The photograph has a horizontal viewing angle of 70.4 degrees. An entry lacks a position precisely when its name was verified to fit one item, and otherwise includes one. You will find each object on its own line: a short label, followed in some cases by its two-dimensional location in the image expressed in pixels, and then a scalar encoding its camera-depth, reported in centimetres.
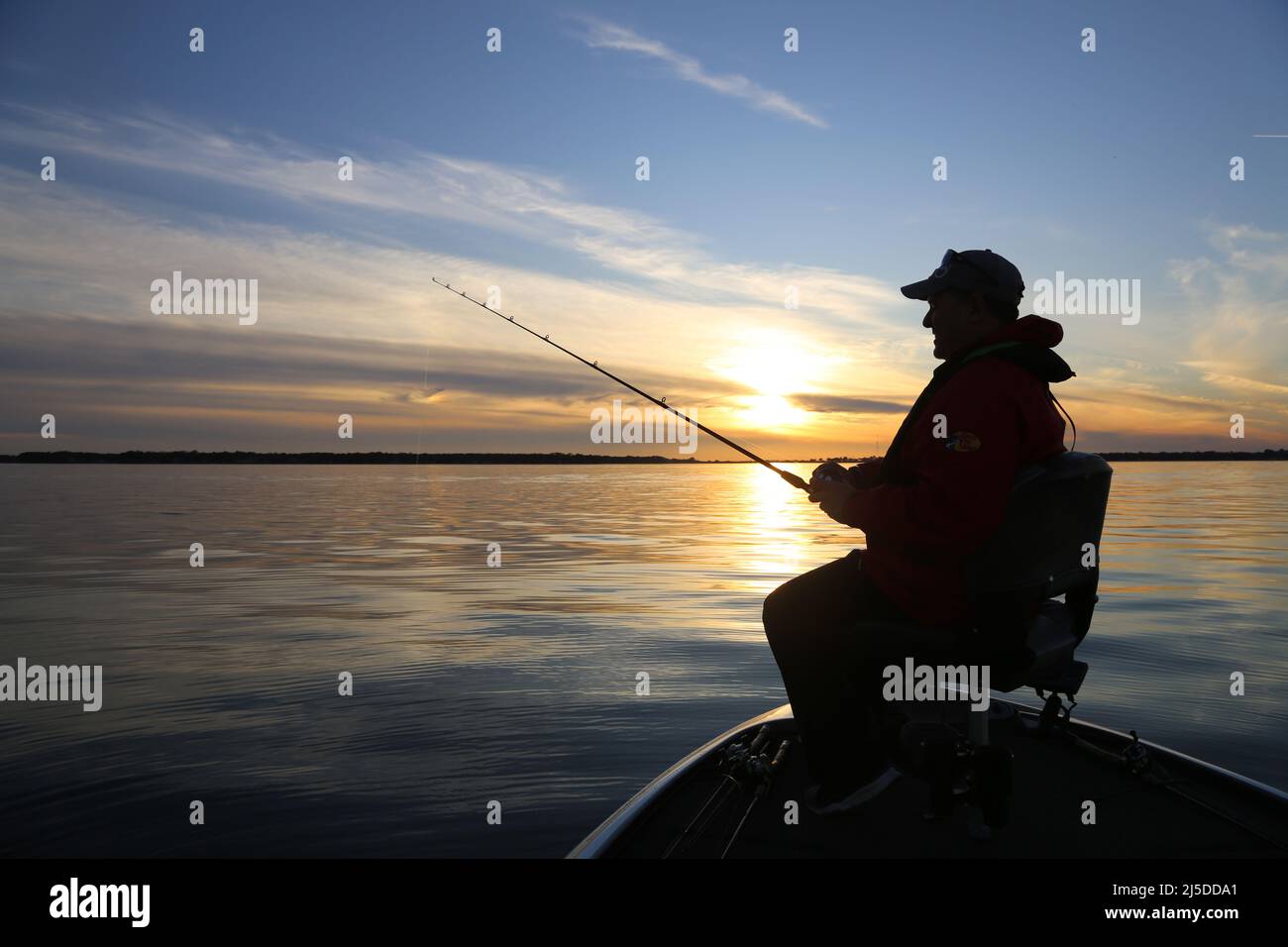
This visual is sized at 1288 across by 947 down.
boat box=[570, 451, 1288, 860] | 340
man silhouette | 330
